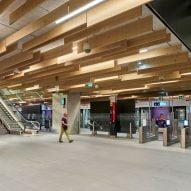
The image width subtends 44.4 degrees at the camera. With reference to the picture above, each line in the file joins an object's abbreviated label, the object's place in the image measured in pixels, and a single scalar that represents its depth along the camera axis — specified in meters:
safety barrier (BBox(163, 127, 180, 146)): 9.95
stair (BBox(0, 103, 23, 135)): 14.59
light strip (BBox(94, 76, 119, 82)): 10.02
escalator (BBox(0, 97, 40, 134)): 14.71
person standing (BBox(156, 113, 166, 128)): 16.57
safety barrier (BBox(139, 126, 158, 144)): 10.71
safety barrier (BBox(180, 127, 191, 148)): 9.46
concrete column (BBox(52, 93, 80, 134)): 14.83
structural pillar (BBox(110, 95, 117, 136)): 13.74
